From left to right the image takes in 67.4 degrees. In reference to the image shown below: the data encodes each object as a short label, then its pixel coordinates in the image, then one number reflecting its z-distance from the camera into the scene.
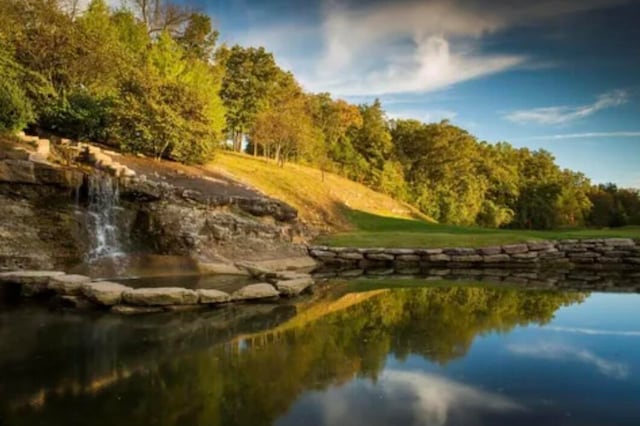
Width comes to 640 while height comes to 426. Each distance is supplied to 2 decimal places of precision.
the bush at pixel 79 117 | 17.05
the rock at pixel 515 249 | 17.88
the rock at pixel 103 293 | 9.11
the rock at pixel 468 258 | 17.61
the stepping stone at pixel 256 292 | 10.25
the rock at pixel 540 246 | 18.14
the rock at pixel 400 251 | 17.78
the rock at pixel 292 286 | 11.03
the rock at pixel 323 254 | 17.43
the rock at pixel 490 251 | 17.77
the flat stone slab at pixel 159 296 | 9.14
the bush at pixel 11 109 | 13.91
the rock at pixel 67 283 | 9.61
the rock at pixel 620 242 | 18.18
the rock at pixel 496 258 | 17.70
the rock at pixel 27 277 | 10.04
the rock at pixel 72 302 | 9.16
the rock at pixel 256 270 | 12.70
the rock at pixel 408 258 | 17.73
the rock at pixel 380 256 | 17.66
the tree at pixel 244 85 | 35.50
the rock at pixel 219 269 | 13.22
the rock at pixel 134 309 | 8.80
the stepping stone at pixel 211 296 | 9.69
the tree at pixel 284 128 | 28.81
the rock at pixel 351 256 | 17.53
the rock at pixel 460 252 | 17.69
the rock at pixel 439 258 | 17.62
